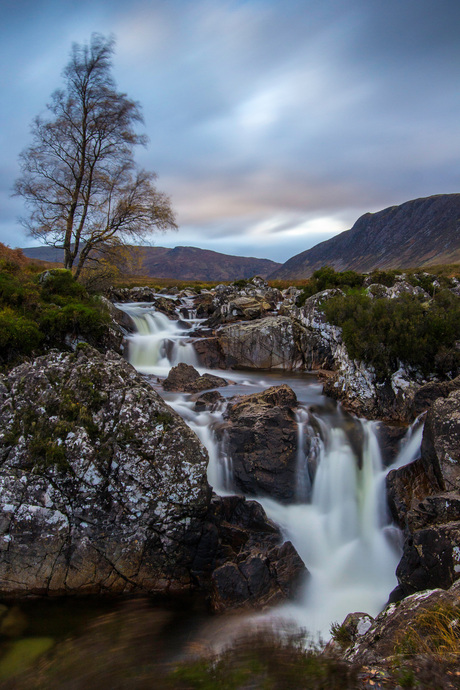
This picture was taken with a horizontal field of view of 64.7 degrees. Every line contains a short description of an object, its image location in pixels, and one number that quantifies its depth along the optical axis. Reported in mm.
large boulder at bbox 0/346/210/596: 5941
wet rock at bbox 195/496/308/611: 5906
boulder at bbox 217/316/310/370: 19156
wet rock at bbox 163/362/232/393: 14367
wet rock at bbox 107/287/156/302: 32456
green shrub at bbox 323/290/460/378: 11453
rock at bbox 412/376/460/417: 9750
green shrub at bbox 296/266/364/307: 24906
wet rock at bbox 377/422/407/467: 9297
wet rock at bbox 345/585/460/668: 3262
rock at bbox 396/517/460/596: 5086
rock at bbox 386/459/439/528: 7609
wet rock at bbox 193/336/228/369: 19488
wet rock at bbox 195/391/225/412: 11797
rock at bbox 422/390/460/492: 6953
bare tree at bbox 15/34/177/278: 19484
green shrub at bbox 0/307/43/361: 10859
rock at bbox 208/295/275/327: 24250
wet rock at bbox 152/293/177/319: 27719
